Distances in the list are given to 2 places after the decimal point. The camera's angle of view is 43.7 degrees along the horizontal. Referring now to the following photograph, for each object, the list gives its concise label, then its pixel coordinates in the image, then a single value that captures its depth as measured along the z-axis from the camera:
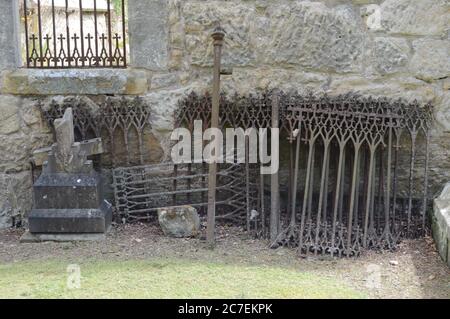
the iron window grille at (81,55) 4.05
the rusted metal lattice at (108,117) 4.05
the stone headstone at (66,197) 3.72
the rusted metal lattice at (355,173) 3.68
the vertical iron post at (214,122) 3.55
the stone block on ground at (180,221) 3.80
